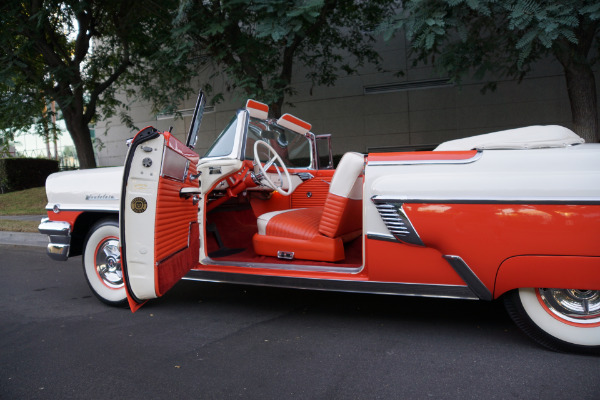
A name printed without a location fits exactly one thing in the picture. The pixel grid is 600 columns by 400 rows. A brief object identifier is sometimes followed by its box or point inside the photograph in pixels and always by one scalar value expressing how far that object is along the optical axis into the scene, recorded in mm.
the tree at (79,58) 8422
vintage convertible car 2564
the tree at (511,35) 4910
